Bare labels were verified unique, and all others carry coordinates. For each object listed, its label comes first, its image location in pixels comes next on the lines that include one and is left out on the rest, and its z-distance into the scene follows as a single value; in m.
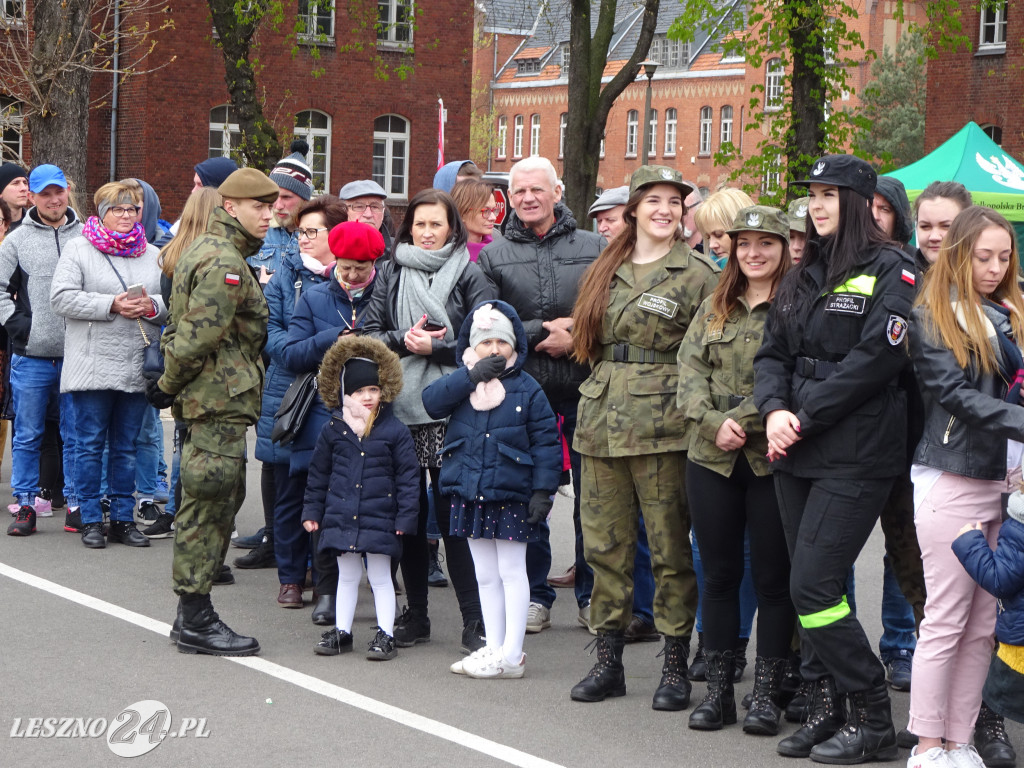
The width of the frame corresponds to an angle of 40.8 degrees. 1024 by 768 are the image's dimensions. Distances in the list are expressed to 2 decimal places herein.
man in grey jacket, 9.27
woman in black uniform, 4.86
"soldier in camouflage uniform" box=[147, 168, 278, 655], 6.27
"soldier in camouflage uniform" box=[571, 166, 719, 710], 5.68
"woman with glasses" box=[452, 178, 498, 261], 7.46
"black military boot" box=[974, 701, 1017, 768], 5.04
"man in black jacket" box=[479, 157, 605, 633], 6.73
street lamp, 34.67
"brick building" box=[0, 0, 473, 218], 30.12
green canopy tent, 14.30
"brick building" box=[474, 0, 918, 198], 66.44
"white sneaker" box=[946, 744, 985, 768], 4.82
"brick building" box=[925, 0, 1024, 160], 28.28
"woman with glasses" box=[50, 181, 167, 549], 8.66
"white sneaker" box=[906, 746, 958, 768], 4.80
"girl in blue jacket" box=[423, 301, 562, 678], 6.09
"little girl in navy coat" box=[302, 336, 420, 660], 6.38
